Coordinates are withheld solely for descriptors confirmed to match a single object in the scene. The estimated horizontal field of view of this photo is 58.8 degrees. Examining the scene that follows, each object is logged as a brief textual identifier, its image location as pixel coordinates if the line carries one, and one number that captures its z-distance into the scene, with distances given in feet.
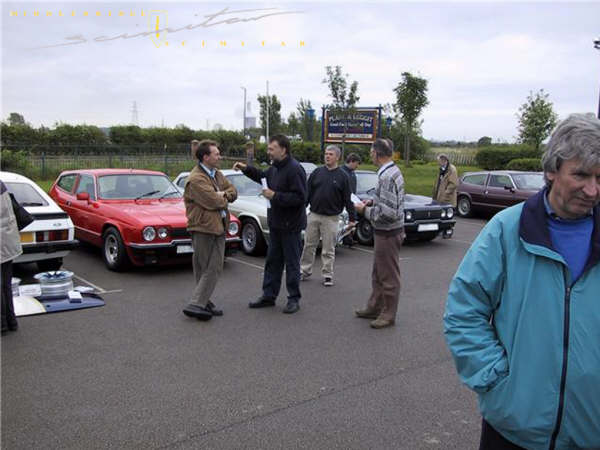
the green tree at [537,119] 102.12
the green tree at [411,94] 83.87
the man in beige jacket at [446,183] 40.63
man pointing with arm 19.92
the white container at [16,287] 21.24
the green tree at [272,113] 192.44
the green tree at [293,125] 189.90
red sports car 25.34
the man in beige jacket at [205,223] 19.12
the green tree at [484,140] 211.16
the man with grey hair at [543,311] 5.99
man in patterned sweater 18.44
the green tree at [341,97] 73.87
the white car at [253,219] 30.89
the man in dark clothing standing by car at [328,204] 24.67
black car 35.81
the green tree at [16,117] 141.30
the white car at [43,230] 23.30
